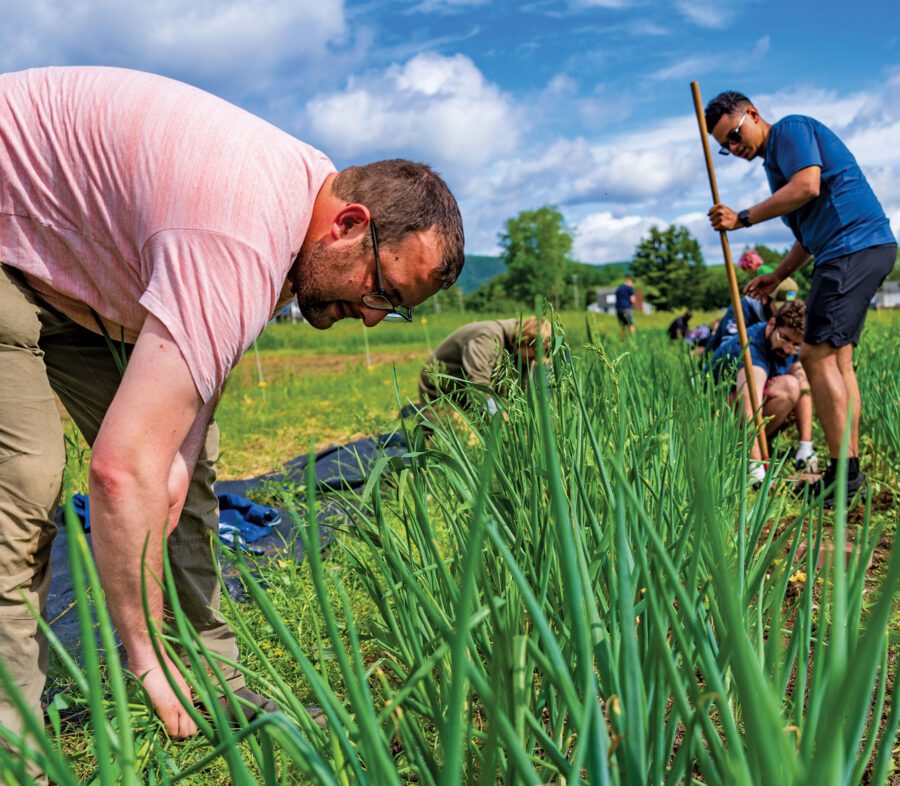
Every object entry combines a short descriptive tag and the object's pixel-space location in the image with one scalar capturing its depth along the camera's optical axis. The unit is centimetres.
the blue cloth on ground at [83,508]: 283
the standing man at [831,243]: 284
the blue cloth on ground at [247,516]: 297
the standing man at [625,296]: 1241
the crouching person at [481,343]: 351
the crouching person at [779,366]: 352
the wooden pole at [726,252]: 331
